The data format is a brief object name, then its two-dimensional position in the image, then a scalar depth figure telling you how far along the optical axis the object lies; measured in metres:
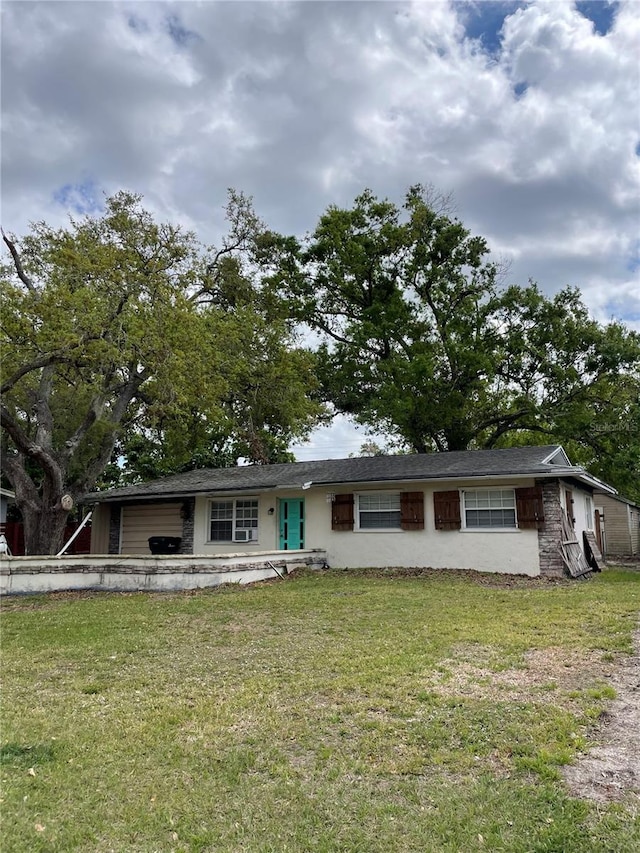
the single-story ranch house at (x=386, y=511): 13.52
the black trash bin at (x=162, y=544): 16.97
